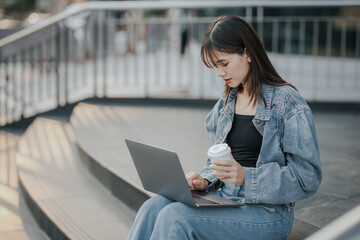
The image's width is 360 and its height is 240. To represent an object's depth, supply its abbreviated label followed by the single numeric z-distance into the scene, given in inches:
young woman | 81.1
